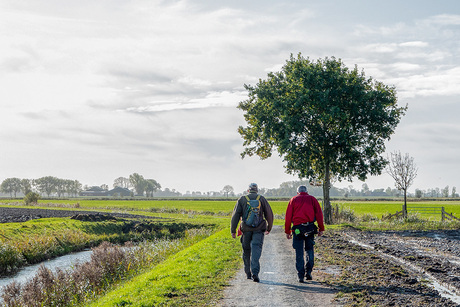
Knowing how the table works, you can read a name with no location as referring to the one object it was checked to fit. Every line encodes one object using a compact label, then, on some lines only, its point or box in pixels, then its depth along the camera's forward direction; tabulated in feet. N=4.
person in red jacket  41.19
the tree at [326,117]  116.67
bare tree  145.36
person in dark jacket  40.91
